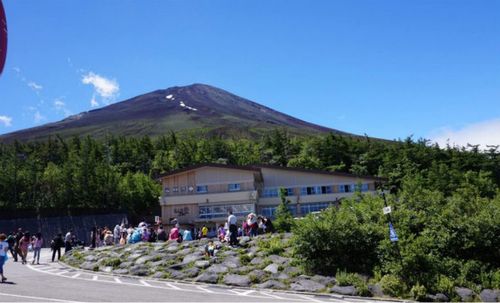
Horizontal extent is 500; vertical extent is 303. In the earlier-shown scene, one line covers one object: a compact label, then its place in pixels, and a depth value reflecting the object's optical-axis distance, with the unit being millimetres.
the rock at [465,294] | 13623
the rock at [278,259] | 17422
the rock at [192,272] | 17117
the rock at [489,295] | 13522
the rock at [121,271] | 18488
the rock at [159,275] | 17438
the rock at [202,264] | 17902
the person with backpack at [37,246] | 23305
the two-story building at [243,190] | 58375
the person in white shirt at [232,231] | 20422
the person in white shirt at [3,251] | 15016
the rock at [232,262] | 17609
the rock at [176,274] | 17136
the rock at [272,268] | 16562
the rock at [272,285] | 15328
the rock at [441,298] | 13611
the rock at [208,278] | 16391
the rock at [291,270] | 16164
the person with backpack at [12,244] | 25098
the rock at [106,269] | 19194
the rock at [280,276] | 15925
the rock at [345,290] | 14234
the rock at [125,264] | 19281
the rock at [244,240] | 20469
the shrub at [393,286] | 14039
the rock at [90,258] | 21395
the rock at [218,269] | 17062
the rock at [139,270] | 18062
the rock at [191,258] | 18723
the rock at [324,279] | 15125
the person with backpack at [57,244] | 24438
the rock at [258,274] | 16136
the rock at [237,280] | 15867
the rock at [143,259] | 19453
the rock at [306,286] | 14828
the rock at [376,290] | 14172
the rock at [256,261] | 17641
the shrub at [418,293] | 13625
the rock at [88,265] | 20047
